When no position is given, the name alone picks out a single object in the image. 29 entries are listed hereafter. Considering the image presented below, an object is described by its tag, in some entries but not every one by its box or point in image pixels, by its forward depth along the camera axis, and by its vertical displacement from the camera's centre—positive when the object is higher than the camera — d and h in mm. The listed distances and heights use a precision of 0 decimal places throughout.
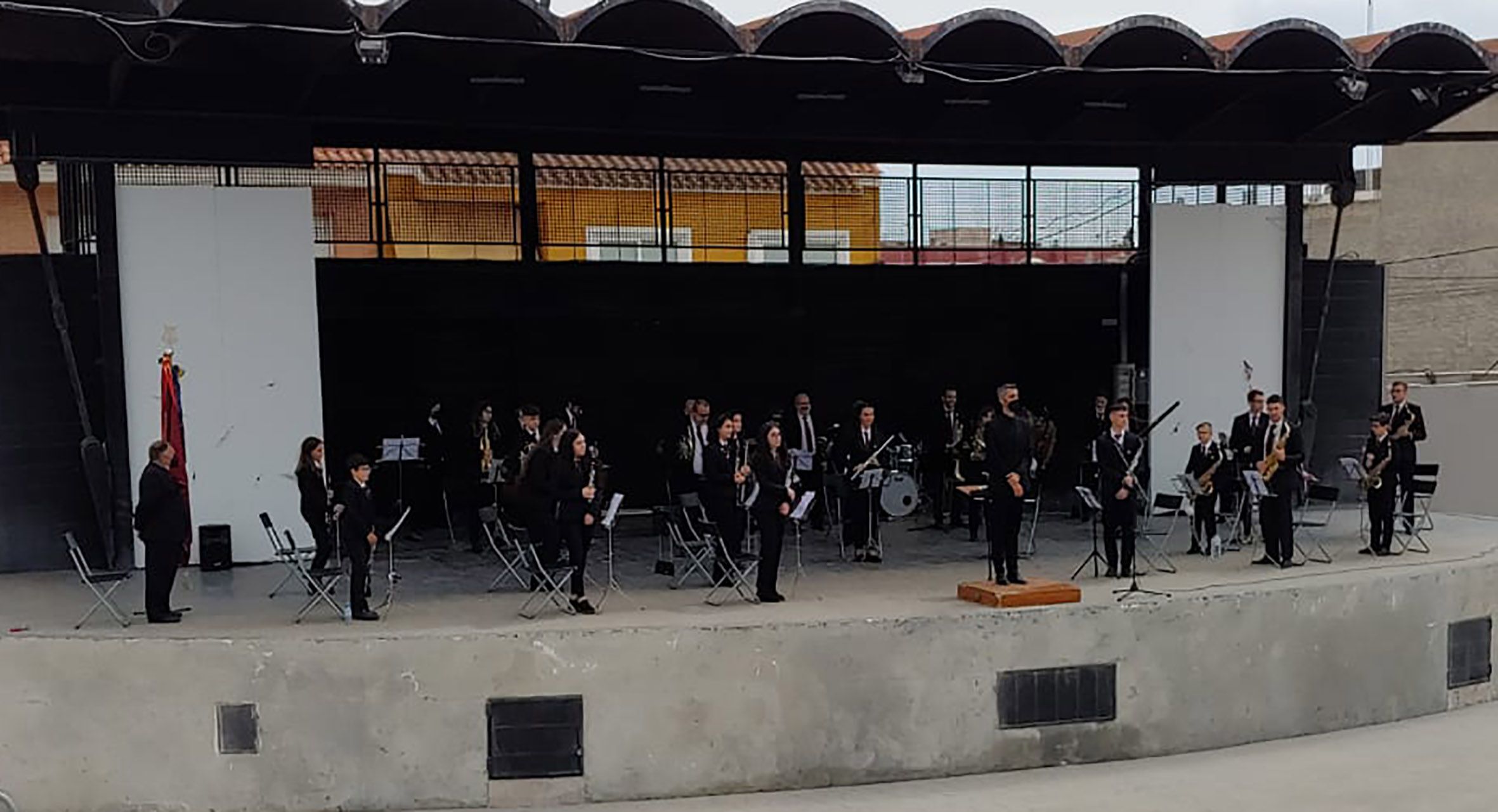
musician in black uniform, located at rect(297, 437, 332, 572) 11742 -1489
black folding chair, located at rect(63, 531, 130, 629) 10734 -1996
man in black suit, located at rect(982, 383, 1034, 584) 11547 -1416
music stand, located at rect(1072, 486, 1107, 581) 12664 -1808
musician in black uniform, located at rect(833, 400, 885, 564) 14000 -1563
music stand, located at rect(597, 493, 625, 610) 11516 -1626
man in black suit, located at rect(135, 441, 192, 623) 10789 -1600
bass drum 14070 -1838
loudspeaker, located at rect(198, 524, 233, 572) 13195 -2139
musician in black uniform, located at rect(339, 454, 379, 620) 10852 -1630
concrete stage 10008 -2895
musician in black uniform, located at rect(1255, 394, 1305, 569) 12812 -1745
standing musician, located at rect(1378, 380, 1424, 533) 13695 -1241
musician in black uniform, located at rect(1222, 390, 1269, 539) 13492 -1217
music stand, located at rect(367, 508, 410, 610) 11461 -2348
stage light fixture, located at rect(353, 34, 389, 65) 11227 +2575
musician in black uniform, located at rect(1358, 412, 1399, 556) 13250 -1817
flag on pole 12711 -799
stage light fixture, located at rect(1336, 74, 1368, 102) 13445 +2488
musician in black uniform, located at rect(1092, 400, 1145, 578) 12258 -1534
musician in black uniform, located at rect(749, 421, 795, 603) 11531 -1634
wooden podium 10875 -2312
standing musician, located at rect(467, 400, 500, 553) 14477 -1466
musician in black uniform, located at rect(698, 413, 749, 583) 12000 -1439
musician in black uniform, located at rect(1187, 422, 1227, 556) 13695 -1653
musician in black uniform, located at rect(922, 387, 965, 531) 15820 -1639
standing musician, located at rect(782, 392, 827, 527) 14117 -1411
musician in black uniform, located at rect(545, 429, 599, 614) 11211 -1467
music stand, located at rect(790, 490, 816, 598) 11641 -1629
